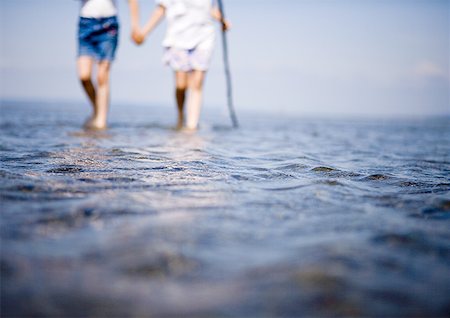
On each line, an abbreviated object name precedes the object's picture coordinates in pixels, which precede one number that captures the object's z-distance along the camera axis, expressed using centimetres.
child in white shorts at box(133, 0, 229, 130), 535
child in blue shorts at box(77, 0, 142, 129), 496
